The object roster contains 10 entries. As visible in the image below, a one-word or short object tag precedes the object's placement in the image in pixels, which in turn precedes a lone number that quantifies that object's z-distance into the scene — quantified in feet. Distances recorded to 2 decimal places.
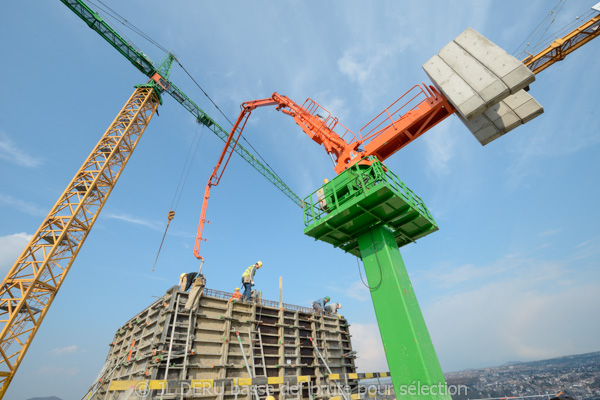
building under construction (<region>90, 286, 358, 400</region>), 29.01
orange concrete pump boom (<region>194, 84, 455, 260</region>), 31.42
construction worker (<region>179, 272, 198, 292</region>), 38.08
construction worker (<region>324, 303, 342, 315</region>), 50.83
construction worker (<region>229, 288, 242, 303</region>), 37.37
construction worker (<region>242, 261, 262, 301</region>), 43.20
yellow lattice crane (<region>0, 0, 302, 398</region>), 58.75
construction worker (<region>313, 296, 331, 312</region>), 51.47
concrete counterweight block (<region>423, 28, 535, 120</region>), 24.04
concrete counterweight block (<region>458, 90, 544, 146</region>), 28.86
